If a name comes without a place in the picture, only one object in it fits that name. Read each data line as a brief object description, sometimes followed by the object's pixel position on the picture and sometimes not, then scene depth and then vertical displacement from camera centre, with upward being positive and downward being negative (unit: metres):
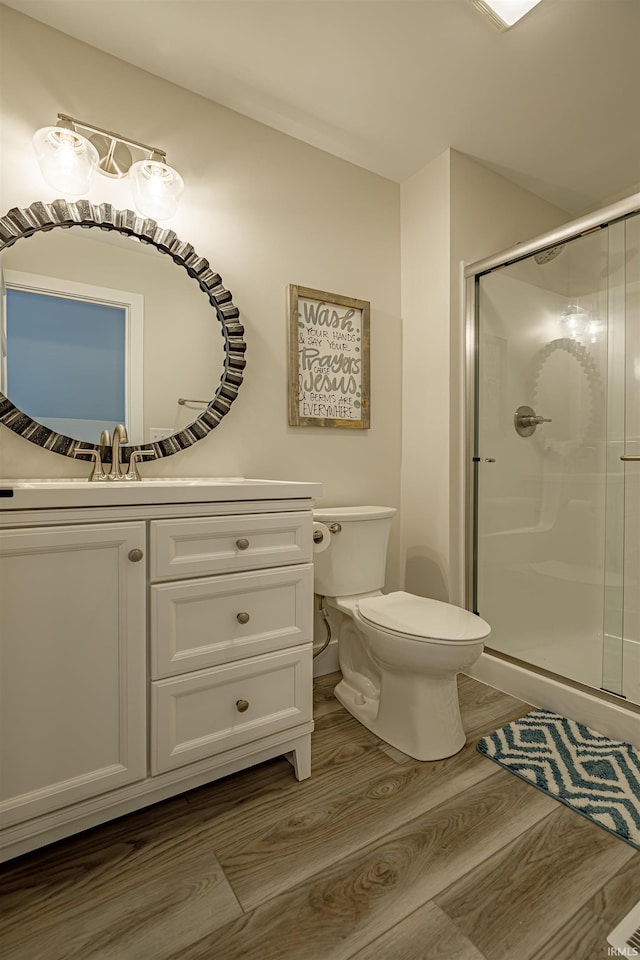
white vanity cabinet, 1.03 -0.43
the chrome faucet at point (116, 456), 1.54 +0.07
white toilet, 1.46 -0.53
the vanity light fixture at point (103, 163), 1.46 +1.03
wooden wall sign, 2.03 +0.53
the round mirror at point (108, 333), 1.46 +0.49
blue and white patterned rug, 1.27 -0.88
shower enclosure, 1.83 +0.12
